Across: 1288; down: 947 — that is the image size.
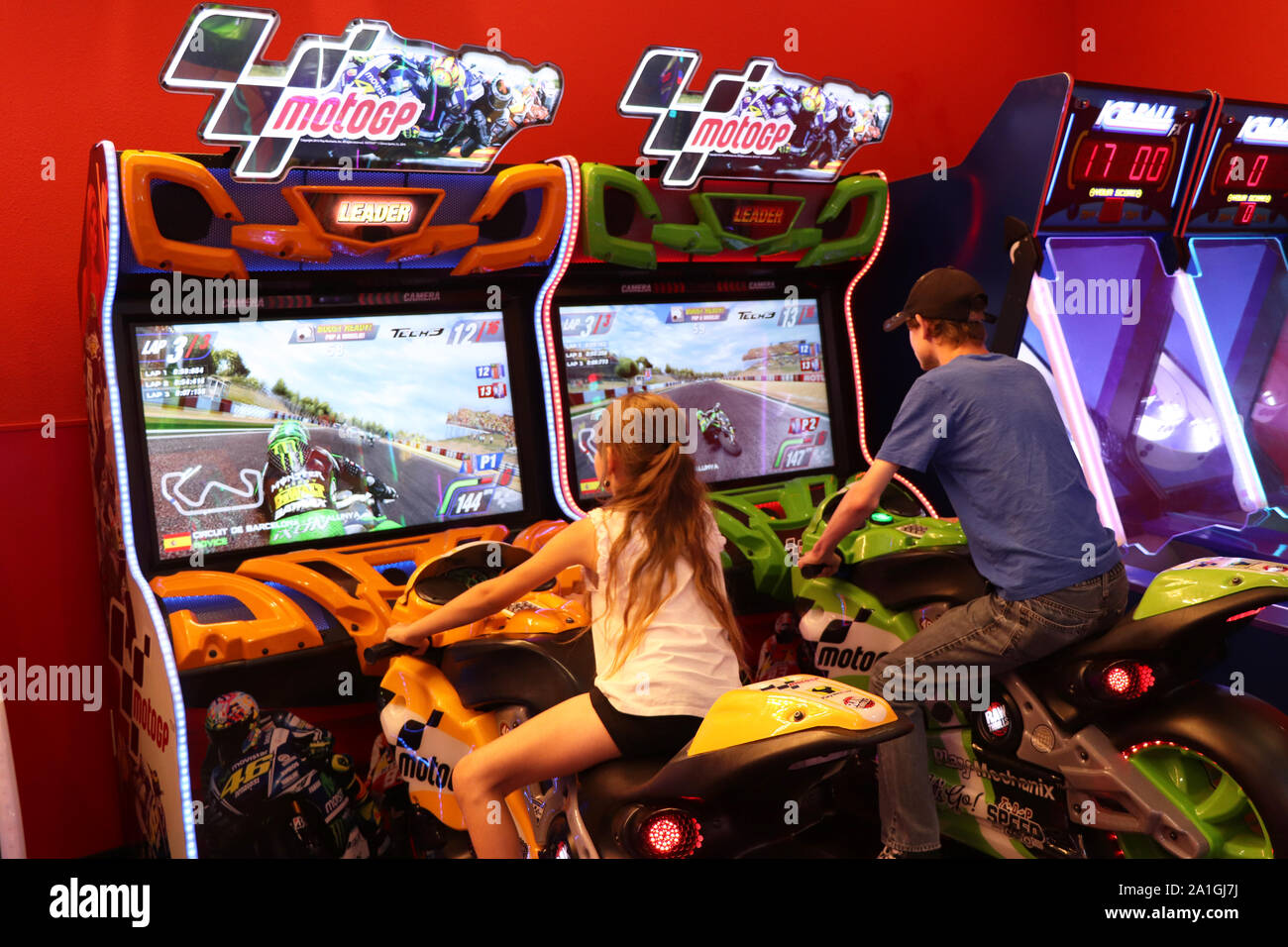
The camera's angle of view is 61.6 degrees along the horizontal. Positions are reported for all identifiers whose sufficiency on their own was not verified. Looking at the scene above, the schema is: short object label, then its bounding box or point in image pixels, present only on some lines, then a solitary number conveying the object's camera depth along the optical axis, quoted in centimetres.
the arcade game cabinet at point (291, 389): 253
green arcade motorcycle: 229
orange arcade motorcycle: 178
